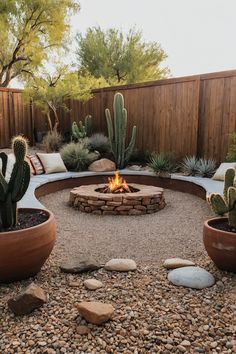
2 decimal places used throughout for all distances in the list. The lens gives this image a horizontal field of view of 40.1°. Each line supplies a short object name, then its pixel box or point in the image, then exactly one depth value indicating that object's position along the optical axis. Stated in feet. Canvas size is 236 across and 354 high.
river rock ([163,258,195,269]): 8.86
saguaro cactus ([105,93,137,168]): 25.24
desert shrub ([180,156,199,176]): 21.64
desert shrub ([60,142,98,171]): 24.81
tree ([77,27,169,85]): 49.32
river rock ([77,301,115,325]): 6.17
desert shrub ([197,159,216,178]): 20.92
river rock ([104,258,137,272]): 8.78
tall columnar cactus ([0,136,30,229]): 8.50
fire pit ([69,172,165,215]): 16.35
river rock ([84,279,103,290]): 7.68
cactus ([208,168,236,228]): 8.72
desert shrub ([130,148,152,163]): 27.50
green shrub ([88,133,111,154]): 28.14
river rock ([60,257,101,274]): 8.54
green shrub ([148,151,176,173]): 22.21
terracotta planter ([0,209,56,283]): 7.64
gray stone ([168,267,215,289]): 7.71
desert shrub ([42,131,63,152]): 30.35
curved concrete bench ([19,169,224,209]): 18.29
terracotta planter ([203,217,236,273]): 8.09
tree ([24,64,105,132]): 30.12
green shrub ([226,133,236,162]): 19.30
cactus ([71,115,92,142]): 29.07
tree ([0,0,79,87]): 38.06
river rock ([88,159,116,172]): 24.47
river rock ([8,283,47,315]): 6.58
